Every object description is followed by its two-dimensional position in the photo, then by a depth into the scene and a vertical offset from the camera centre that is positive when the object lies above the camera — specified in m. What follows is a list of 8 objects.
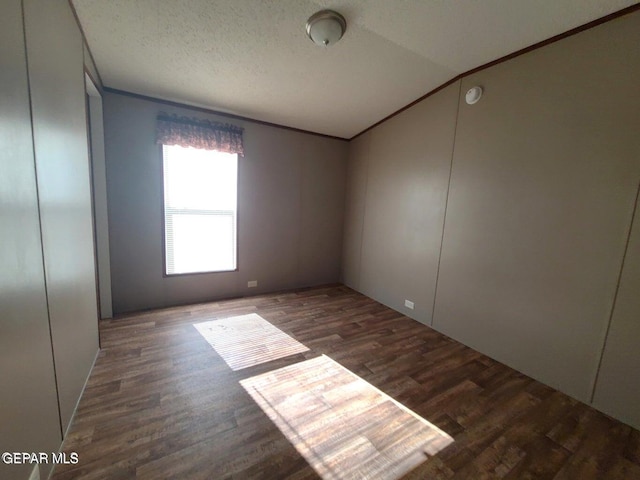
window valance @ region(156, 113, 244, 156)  2.94 +0.90
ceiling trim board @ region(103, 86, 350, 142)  2.75 +1.23
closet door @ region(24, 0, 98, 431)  1.21 +0.09
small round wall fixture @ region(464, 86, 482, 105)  2.47 +1.29
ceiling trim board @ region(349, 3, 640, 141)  1.67 +1.50
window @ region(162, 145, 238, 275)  3.14 -0.06
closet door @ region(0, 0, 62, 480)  0.90 -0.34
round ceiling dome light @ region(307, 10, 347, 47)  1.86 +1.46
